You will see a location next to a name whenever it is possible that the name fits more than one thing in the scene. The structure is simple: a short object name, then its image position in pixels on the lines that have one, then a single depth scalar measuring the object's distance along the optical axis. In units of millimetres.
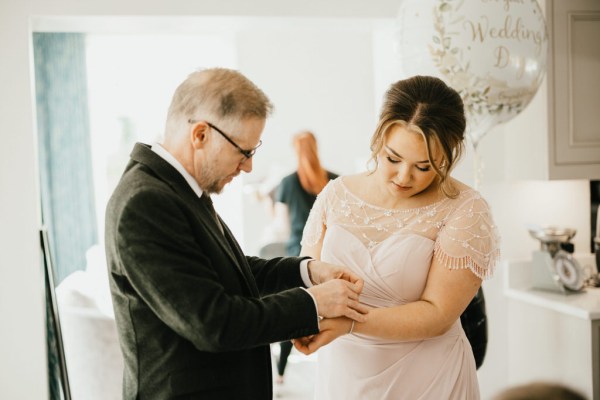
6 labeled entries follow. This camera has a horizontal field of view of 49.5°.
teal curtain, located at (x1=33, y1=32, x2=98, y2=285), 5848
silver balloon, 2135
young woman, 1686
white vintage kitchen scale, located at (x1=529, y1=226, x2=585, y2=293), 2949
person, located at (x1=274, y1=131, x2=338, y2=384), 4250
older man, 1236
